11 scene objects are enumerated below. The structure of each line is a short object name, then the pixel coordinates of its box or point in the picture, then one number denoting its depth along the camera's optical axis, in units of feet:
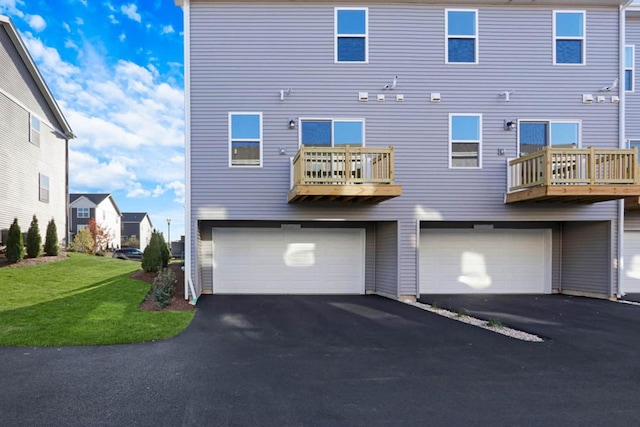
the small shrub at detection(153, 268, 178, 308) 24.03
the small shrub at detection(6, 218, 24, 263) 35.60
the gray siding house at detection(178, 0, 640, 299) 27.45
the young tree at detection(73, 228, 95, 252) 59.85
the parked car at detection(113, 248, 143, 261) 83.79
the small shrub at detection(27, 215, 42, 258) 39.47
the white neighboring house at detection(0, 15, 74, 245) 39.91
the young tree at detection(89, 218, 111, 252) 87.76
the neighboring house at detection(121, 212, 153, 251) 151.29
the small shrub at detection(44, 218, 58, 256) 42.75
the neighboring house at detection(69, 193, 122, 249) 115.55
